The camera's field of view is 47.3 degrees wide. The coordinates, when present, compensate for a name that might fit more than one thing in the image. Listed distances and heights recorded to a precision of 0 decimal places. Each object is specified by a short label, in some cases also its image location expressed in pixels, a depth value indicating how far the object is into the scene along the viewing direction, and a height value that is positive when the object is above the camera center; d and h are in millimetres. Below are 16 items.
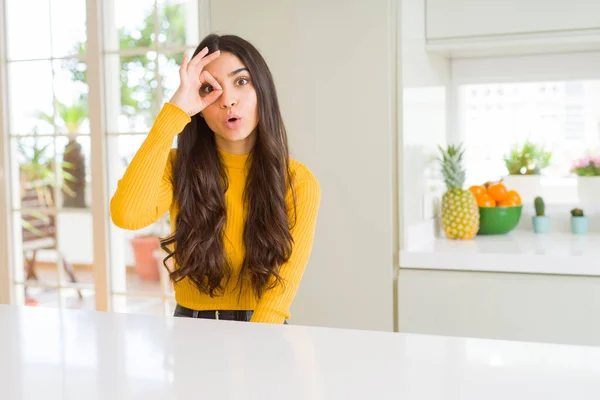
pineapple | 2635 -112
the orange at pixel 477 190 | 2814 -59
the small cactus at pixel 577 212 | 2809 -155
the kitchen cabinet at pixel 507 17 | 2354 +557
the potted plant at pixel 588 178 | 2875 -16
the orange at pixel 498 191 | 2797 -65
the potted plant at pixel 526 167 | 2943 +34
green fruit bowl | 2754 -179
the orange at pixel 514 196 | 2795 -87
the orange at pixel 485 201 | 2770 -103
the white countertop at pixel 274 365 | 768 -237
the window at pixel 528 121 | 2887 +233
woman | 1562 -31
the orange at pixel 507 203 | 2783 -113
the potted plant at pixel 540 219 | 2846 -184
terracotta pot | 7582 -867
